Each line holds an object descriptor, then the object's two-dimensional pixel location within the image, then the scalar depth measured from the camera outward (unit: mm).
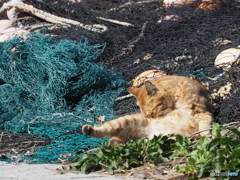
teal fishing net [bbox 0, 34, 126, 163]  11500
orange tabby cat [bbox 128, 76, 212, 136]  8820
